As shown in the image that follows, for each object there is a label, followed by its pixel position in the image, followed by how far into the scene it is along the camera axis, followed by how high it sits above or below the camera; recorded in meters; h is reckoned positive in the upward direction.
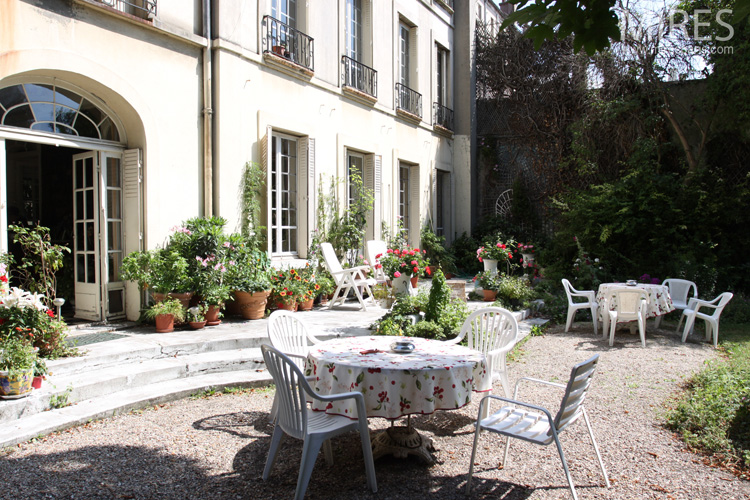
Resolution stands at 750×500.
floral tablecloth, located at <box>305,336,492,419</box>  3.09 -0.80
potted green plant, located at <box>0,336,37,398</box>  3.95 -0.90
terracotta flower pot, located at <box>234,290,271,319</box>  6.86 -0.77
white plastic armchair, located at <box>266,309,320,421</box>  4.12 -0.74
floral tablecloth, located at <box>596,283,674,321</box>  7.46 -0.83
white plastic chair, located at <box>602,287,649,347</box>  7.08 -0.91
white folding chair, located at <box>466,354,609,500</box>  2.94 -1.06
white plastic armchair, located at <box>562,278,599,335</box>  7.76 -0.95
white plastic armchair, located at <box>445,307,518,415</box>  4.12 -0.77
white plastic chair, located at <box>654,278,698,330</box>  8.35 -0.82
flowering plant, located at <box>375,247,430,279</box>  7.52 -0.33
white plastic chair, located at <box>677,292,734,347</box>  7.09 -1.03
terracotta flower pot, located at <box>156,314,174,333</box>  5.98 -0.87
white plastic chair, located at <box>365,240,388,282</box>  9.66 -0.24
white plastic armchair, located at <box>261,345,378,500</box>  2.87 -1.00
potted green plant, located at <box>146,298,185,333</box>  5.97 -0.78
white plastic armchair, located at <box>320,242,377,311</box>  8.20 -0.55
